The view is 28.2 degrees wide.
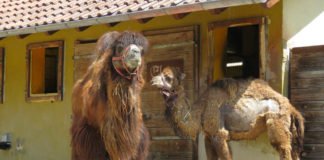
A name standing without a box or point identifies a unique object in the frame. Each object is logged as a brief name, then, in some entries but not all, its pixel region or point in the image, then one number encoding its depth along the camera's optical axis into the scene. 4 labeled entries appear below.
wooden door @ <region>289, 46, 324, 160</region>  8.65
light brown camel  8.30
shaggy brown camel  6.28
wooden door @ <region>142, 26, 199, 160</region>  9.77
